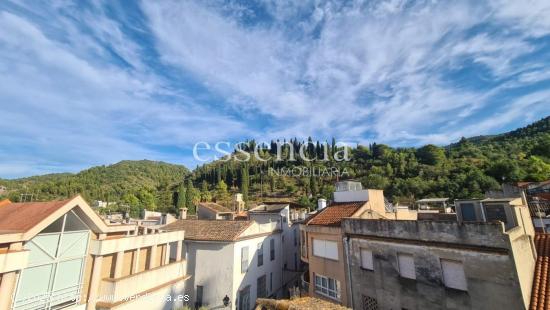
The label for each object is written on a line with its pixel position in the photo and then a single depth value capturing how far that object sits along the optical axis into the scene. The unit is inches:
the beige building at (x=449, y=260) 409.7
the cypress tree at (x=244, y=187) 3201.8
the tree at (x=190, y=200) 2849.4
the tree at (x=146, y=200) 3216.0
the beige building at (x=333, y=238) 665.6
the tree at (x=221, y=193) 3555.6
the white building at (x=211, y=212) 1380.8
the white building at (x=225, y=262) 773.3
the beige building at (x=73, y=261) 391.2
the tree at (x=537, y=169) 2303.2
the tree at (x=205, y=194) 3535.9
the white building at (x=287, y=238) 1105.9
